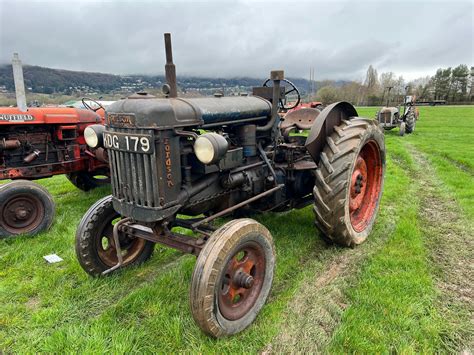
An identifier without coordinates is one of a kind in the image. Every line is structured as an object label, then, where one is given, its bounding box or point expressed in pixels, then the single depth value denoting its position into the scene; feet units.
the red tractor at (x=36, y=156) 14.88
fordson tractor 8.39
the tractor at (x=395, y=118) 51.29
